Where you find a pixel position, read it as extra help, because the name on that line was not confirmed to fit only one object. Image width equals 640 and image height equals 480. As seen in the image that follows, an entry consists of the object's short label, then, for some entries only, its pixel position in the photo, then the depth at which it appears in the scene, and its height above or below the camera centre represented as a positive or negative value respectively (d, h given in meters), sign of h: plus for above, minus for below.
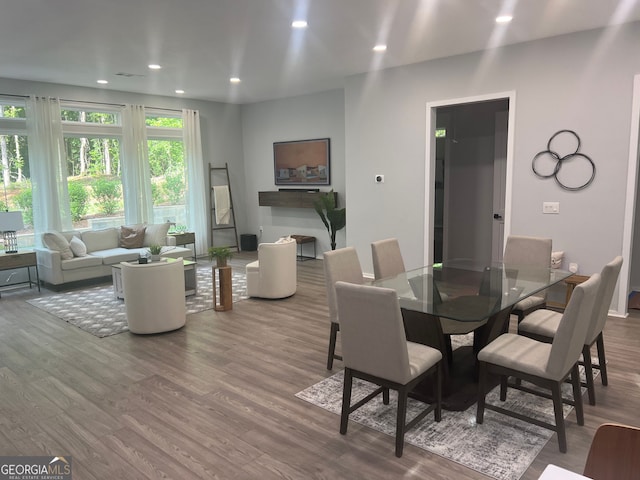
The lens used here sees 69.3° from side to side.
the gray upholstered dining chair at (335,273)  3.43 -0.65
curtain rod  6.30 +1.39
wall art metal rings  4.66 +0.25
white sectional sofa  6.20 -0.83
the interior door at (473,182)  6.32 +0.07
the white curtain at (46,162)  6.52 +0.46
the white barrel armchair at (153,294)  4.29 -0.96
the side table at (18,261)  5.93 -0.86
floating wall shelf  7.98 -0.15
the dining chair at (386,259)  3.92 -0.61
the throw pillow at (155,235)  7.23 -0.67
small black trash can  9.17 -1.01
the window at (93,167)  7.09 +0.42
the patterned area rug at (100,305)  4.76 -1.32
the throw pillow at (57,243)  6.20 -0.67
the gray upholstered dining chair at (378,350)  2.35 -0.85
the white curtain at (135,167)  7.51 +0.42
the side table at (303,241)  8.04 -0.89
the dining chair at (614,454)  1.16 -0.68
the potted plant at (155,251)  5.30 -0.68
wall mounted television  7.94 +0.49
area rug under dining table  2.39 -1.40
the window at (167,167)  8.04 +0.44
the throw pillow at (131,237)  7.14 -0.68
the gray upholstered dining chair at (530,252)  3.98 -0.58
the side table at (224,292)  5.11 -1.12
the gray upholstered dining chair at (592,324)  2.81 -0.92
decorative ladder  8.91 -0.23
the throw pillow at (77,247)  6.42 -0.74
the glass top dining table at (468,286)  2.71 -0.69
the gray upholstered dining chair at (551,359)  2.35 -0.95
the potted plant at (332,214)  7.25 -0.39
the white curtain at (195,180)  8.31 +0.21
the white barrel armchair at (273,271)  5.46 -0.97
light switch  4.87 -0.23
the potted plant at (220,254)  5.00 -0.68
